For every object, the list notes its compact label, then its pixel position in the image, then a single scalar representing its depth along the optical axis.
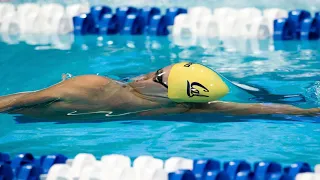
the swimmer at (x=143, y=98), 9.34
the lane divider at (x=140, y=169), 6.87
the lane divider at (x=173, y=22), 14.31
